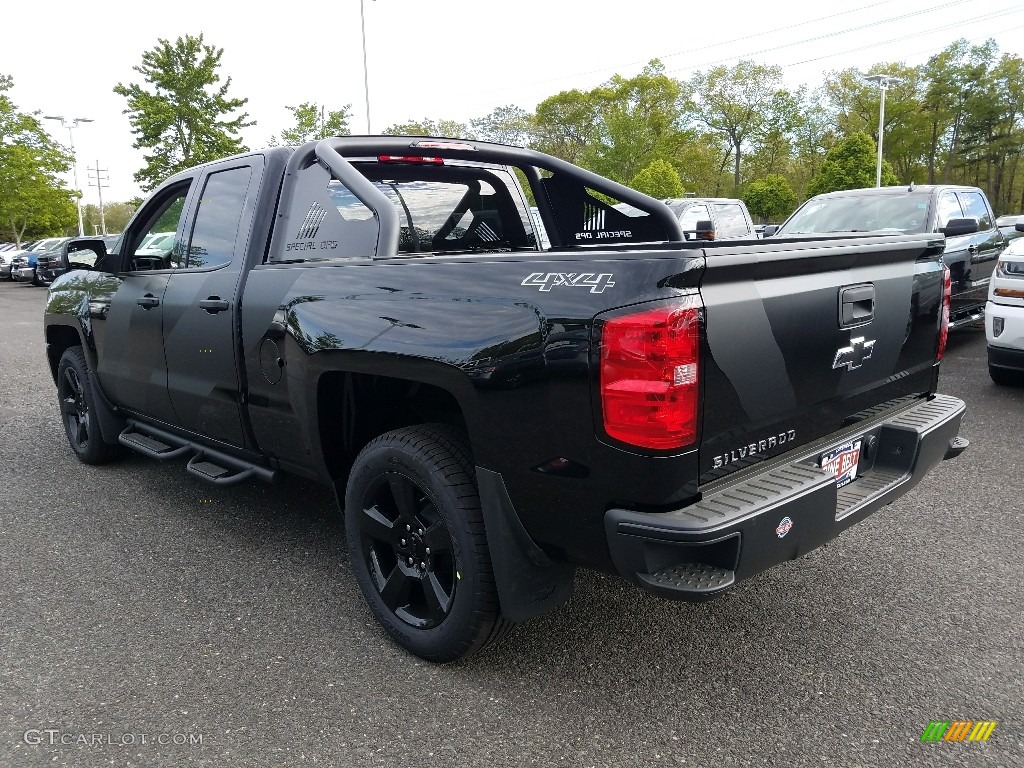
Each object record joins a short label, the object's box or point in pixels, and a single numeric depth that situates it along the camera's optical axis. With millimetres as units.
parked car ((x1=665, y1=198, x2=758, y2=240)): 14516
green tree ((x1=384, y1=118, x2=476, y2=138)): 43812
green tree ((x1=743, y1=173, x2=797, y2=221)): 41375
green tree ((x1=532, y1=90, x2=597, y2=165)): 61062
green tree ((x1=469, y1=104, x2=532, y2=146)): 62812
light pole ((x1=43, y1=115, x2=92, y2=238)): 43412
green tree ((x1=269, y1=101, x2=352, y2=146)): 29797
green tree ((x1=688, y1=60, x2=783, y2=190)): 56719
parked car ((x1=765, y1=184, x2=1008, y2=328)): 8227
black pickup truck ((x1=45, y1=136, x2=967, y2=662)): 2096
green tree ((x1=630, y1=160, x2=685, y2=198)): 36656
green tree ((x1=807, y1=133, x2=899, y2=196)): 33938
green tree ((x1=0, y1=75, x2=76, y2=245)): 38969
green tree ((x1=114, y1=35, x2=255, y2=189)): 28250
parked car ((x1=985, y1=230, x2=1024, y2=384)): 5980
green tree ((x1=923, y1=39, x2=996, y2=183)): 50875
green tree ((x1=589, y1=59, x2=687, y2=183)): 52094
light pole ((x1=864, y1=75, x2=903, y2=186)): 31338
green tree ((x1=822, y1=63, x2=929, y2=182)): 52688
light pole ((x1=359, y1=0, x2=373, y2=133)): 26434
